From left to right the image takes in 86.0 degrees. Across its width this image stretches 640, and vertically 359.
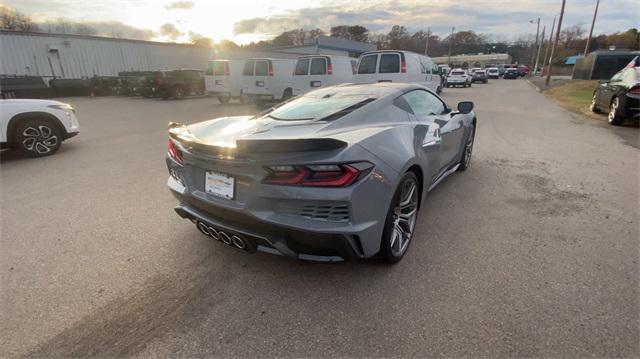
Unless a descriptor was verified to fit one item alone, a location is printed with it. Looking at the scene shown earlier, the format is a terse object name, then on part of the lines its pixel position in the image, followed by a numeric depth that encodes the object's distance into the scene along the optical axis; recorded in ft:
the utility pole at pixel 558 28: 97.16
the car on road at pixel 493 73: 160.15
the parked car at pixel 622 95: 29.09
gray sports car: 7.14
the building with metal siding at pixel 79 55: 67.77
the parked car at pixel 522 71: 185.08
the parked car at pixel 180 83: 60.29
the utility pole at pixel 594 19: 133.13
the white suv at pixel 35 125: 19.57
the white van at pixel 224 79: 51.49
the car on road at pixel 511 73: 164.25
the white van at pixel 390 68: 40.63
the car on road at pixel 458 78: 95.81
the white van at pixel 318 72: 42.78
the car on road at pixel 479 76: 122.21
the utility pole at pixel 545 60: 206.69
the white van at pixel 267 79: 45.55
